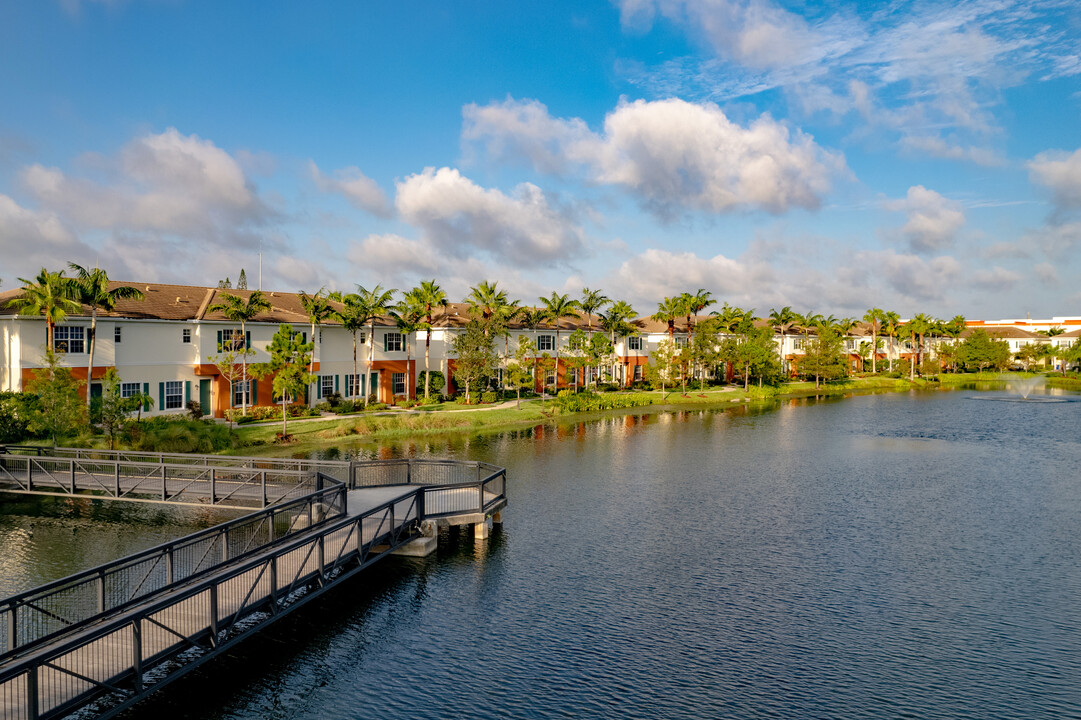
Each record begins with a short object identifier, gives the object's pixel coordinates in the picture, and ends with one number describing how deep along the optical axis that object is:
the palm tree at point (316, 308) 52.81
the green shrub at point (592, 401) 65.29
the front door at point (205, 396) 49.28
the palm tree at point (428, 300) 59.50
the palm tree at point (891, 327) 119.12
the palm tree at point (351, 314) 55.25
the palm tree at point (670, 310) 81.19
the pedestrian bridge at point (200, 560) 12.34
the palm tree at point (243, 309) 48.03
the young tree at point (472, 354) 61.26
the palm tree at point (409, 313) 59.78
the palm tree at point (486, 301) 64.75
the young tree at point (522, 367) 63.50
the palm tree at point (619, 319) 78.31
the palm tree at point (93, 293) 40.09
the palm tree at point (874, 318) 115.81
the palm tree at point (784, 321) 106.17
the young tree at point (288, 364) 46.09
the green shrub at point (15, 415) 36.44
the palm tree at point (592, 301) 75.94
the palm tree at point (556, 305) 72.50
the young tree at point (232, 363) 47.75
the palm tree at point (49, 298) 38.50
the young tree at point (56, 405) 35.34
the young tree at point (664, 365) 77.94
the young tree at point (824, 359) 95.94
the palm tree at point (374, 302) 56.28
